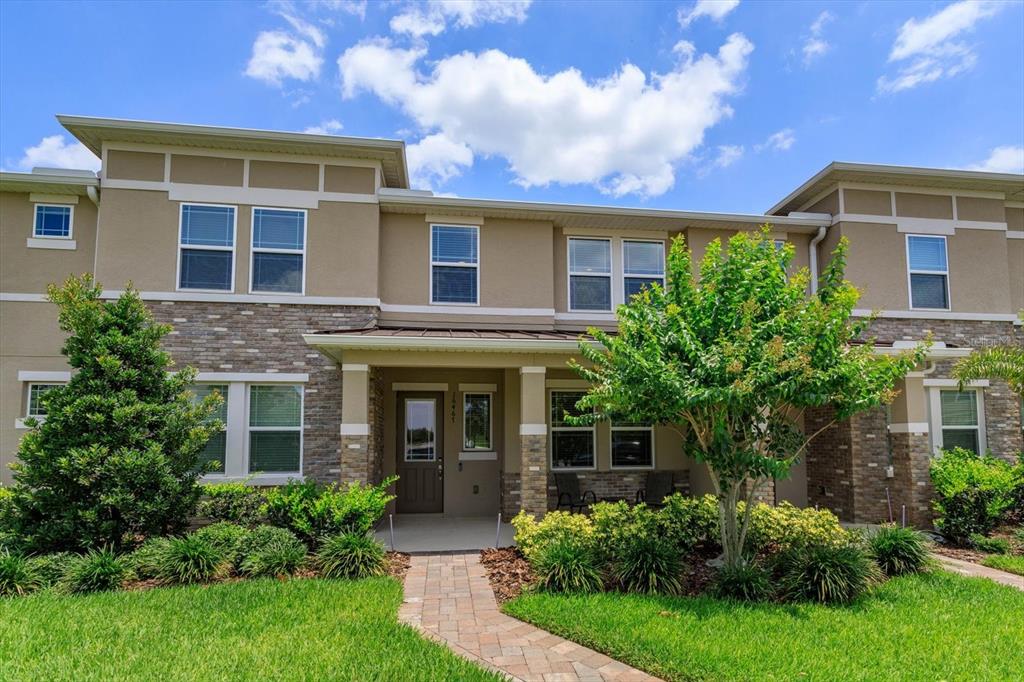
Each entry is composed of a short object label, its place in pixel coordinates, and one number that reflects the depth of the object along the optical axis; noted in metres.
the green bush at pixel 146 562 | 7.00
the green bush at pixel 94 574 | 6.54
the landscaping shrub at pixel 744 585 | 6.27
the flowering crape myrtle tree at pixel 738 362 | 6.14
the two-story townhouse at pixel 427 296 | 9.86
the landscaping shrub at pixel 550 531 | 7.39
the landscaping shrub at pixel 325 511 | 7.88
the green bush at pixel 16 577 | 6.42
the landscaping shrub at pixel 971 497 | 9.05
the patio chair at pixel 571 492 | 11.16
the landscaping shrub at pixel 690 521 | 7.98
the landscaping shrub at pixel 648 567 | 6.52
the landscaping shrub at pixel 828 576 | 6.23
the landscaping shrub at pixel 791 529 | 7.58
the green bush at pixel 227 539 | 7.36
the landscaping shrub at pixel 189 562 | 6.88
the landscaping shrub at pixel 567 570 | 6.53
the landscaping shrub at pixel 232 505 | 8.45
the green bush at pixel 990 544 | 8.52
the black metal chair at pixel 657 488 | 11.30
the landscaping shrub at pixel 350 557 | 7.20
